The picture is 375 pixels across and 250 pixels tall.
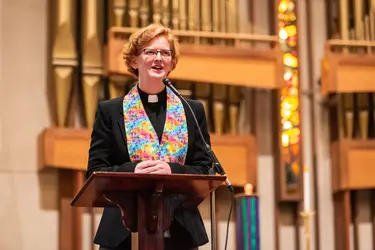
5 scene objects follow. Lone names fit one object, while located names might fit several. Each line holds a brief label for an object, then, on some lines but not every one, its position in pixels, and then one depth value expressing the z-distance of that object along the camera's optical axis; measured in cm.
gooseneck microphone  466
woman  471
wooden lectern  418
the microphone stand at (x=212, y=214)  455
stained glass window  1007
